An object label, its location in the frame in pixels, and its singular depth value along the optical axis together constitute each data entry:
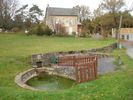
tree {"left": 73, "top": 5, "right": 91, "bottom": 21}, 35.78
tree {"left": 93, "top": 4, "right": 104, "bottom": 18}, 30.54
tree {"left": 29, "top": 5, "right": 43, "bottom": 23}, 34.45
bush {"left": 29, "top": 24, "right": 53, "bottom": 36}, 23.72
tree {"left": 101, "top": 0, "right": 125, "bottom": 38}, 28.82
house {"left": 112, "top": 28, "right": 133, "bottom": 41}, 28.74
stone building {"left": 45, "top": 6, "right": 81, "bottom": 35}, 29.26
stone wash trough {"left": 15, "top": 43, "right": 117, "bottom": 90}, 7.75
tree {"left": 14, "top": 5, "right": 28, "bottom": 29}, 29.33
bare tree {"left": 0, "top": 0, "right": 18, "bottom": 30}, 26.80
